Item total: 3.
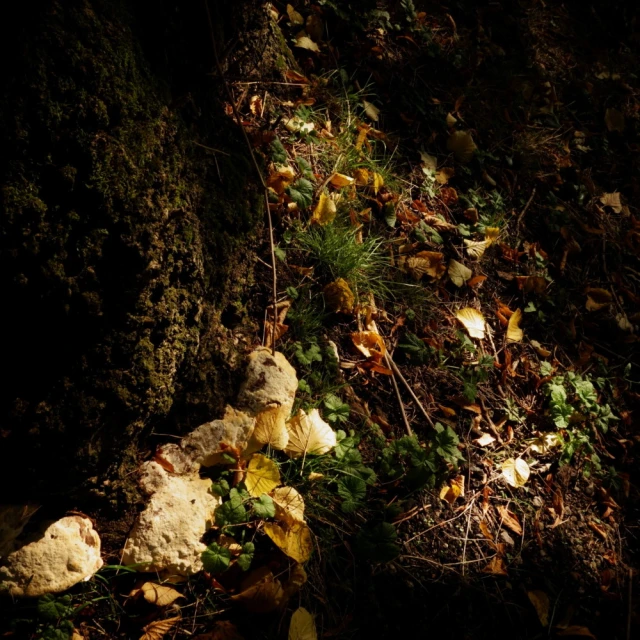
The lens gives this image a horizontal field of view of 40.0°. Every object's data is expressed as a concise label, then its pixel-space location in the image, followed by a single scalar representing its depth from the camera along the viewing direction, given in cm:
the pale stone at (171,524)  95
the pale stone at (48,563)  89
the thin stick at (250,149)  104
